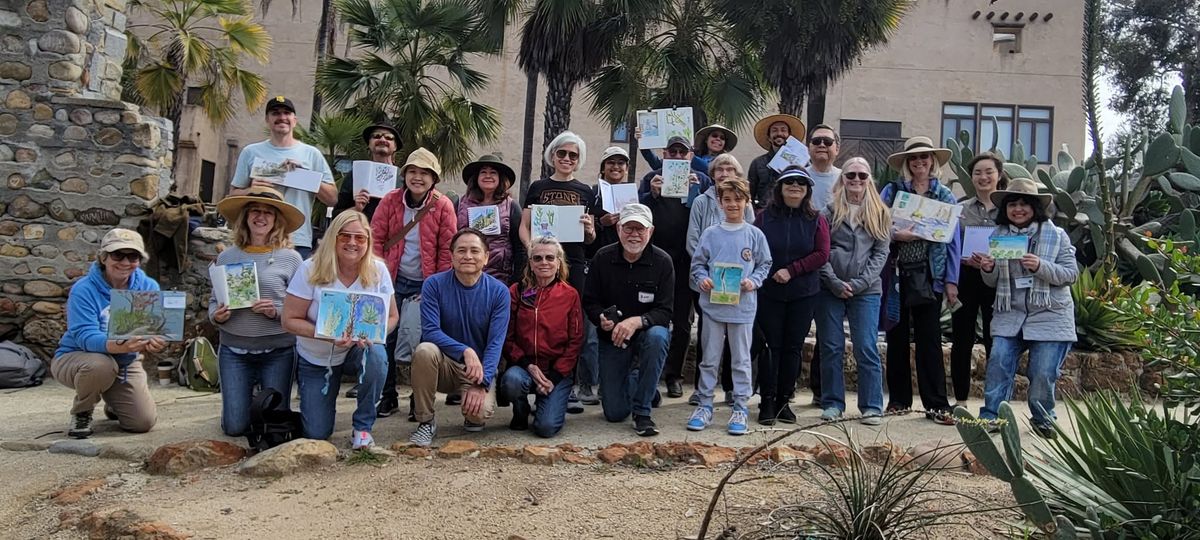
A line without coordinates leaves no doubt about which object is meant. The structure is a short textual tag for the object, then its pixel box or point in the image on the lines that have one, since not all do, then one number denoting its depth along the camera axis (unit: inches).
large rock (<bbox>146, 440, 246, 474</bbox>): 186.4
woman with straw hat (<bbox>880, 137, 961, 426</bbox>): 237.1
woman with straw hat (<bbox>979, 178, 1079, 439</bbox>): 219.0
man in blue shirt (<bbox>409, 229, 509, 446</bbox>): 204.1
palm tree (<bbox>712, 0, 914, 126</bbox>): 450.3
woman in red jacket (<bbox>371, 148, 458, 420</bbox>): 235.9
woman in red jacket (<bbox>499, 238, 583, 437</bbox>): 213.2
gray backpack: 289.4
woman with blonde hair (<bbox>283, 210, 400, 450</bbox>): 200.4
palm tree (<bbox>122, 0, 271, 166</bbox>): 516.4
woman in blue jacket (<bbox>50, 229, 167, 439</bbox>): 211.5
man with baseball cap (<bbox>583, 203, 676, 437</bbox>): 221.9
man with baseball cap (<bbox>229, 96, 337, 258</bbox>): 245.6
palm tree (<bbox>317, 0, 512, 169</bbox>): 480.1
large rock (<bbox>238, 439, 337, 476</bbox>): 181.5
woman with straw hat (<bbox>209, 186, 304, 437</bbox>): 212.1
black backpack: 199.3
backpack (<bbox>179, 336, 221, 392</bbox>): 275.0
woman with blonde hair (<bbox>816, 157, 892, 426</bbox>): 231.0
